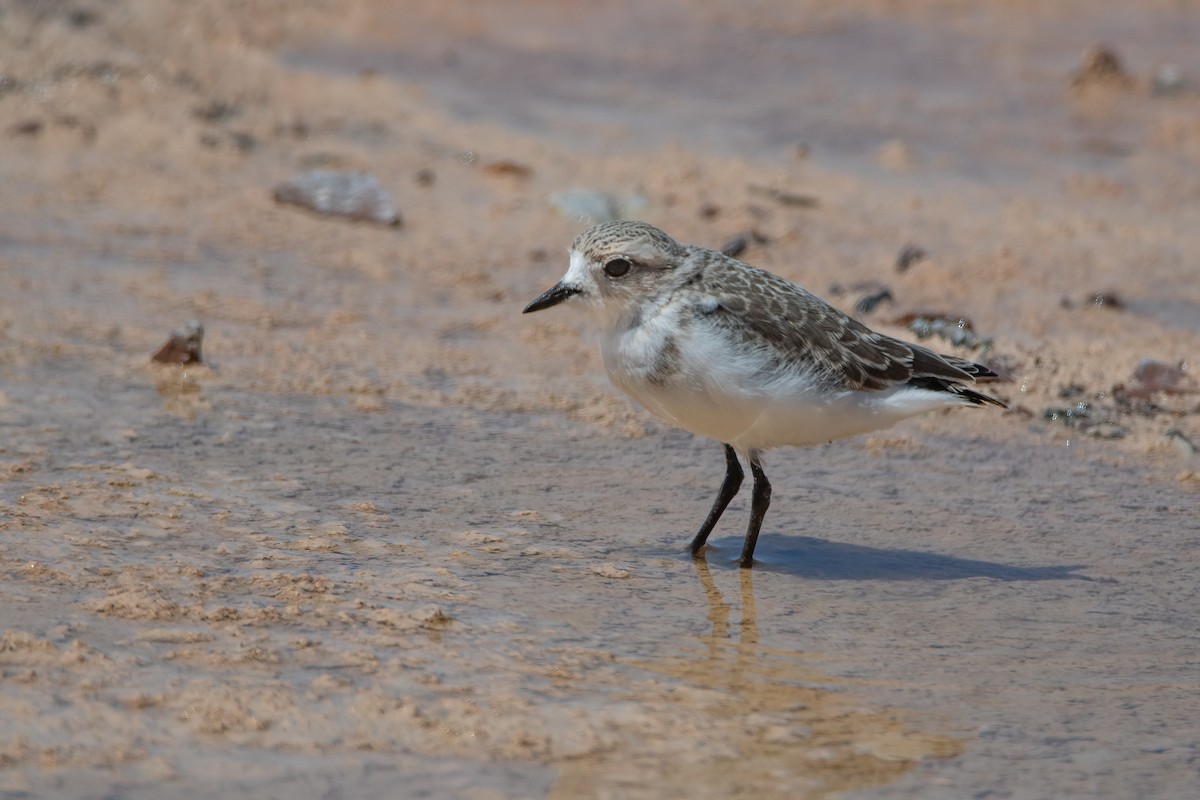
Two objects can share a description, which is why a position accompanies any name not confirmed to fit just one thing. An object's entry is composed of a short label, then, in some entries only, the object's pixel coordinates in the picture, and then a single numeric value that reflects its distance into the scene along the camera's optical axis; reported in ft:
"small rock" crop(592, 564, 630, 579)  30.59
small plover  30.42
